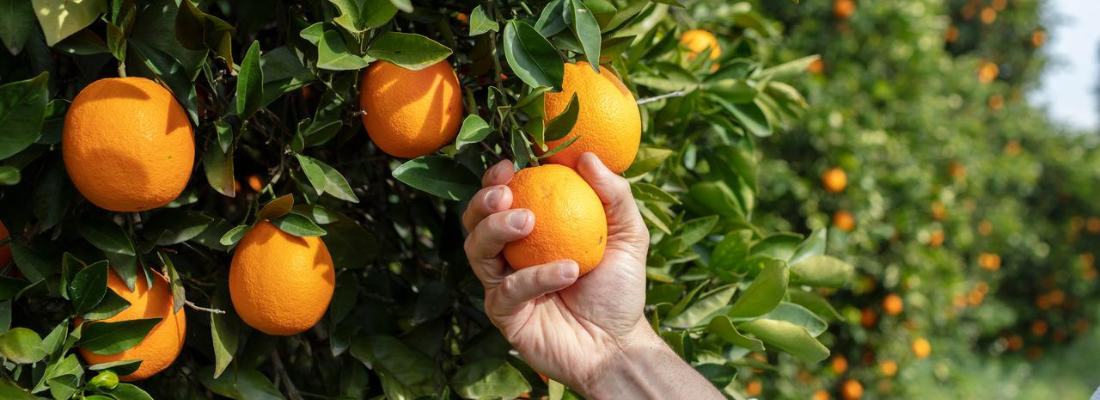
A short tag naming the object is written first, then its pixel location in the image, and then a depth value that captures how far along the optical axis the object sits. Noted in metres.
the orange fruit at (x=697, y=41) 1.27
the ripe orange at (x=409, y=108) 0.76
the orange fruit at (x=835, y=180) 2.52
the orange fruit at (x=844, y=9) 2.76
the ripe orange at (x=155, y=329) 0.77
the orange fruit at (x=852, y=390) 2.78
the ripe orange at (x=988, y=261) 4.11
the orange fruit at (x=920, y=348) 2.80
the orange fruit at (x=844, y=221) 2.53
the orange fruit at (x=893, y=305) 2.71
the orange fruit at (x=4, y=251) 0.77
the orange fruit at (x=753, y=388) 2.27
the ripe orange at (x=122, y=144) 0.68
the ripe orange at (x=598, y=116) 0.79
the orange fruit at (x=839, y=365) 2.73
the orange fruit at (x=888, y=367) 2.74
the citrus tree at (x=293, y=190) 0.71
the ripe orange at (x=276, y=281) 0.77
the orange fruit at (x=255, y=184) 0.95
